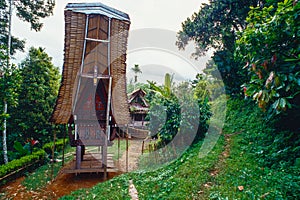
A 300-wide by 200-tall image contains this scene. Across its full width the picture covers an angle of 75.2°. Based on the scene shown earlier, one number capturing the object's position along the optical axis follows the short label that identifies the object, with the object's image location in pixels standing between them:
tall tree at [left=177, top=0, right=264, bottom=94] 9.50
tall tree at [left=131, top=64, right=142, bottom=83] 37.00
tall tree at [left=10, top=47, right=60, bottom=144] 9.84
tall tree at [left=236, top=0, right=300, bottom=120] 3.47
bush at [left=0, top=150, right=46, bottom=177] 6.59
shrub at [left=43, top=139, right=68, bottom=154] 9.84
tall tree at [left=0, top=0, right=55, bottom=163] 7.92
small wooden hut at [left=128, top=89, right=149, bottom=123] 18.62
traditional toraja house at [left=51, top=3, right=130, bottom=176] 5.27
